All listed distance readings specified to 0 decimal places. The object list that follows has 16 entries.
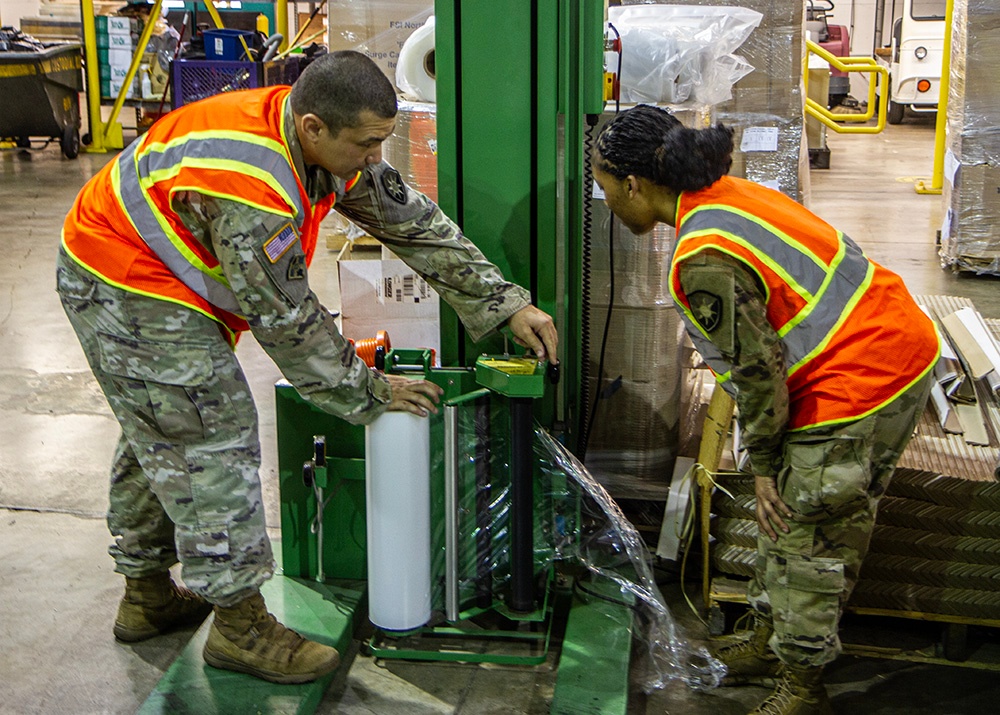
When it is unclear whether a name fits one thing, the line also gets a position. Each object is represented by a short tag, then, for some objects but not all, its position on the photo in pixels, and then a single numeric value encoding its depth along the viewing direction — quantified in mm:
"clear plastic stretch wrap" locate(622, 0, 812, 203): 5344
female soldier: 2373
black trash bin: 10602
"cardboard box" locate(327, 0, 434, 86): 6590
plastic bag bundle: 3789
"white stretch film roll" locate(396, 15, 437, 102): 3746
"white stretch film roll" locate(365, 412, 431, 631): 2818
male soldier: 2377
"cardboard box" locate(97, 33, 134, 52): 11719
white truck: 13062
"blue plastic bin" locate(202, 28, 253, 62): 9344
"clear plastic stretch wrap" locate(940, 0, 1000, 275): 6543
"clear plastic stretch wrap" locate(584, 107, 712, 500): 3729
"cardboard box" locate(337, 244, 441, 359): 3826
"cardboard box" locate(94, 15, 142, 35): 11578
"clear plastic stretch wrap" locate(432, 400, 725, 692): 3051
